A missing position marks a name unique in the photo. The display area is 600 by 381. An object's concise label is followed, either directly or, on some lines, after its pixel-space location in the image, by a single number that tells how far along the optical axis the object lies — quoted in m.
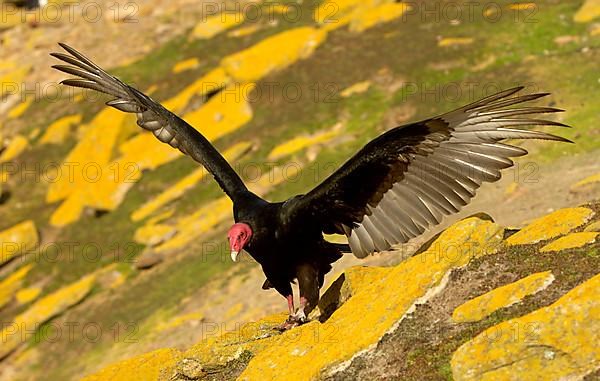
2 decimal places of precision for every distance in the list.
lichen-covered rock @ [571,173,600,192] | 39.34
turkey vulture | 19.30
